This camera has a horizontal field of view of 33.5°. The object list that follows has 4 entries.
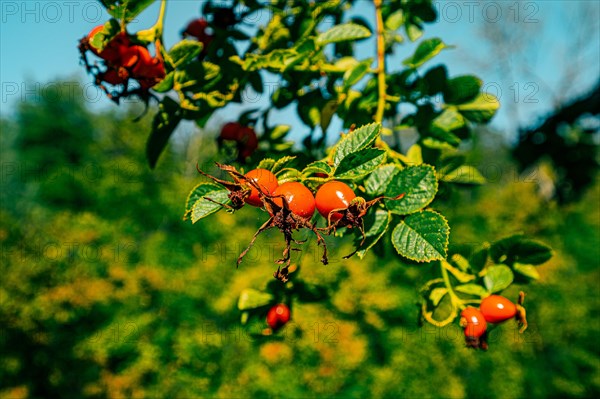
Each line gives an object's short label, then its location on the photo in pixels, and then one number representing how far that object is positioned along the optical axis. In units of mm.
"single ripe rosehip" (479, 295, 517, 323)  412
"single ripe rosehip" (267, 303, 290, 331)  464
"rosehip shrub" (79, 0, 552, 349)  357
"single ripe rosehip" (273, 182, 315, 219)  344
